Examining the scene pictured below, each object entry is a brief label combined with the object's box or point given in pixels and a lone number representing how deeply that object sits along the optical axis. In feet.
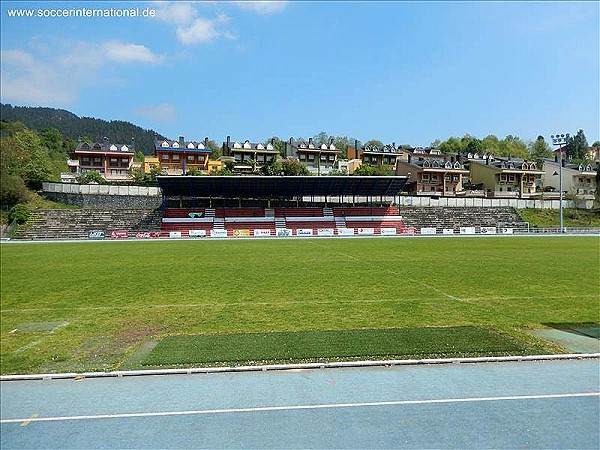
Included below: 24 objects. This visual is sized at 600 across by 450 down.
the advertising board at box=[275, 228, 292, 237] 172.43
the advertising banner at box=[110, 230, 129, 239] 162.71
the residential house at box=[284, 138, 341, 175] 285.84
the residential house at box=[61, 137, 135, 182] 256.52
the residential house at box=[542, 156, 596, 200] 244.01
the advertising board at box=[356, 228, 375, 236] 179.73
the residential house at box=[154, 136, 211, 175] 263.49
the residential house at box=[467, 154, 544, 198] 239.50
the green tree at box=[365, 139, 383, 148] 359.91
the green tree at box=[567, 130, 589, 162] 390.21
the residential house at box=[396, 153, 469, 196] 240.94
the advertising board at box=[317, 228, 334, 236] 176.10
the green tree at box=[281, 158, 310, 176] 225.97
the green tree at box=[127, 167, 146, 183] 224.74
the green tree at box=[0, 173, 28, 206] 171.83
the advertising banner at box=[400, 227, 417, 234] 179.60
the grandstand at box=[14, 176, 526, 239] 170.30
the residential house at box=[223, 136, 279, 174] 271.90
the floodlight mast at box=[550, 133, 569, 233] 175.16
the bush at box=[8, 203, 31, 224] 164.60
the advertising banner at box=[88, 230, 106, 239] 158.71
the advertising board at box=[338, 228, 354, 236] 177.88
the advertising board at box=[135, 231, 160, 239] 165.17
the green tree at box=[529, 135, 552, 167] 369.75
